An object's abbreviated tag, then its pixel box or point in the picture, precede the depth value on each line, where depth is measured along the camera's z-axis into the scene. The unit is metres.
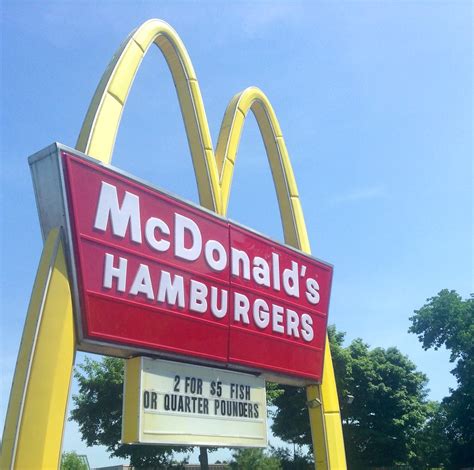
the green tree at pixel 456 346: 32.09
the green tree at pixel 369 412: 31.81
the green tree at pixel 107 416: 29.67
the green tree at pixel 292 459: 32.28
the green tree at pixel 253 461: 31.23
